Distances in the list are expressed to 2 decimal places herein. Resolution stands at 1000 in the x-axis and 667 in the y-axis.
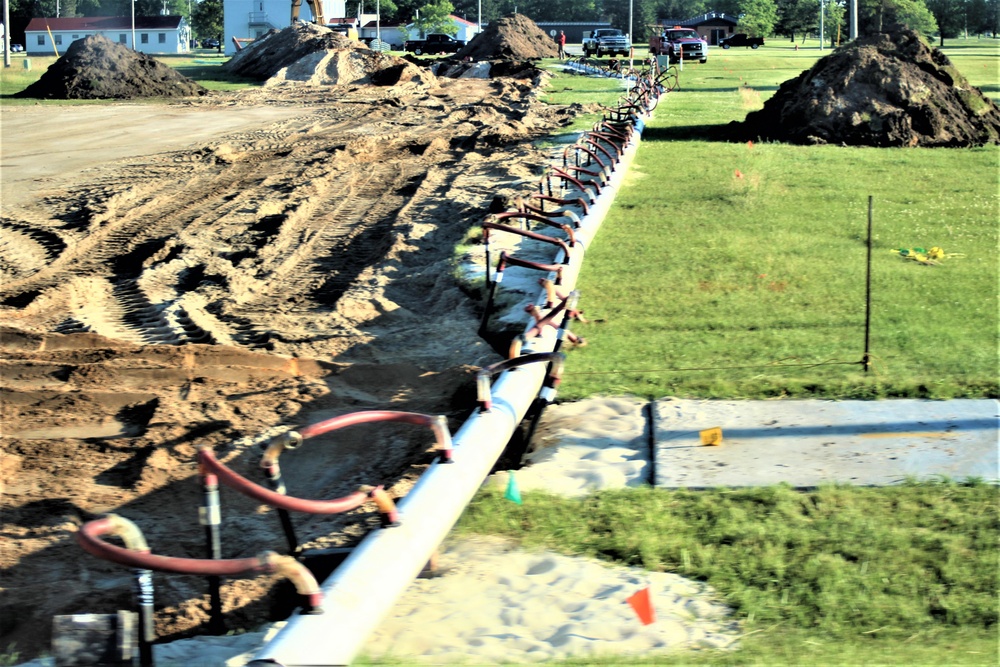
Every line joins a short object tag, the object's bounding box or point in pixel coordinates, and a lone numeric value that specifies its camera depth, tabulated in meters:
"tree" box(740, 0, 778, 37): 107.75
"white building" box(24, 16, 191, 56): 113.88
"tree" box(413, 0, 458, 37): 103.94
